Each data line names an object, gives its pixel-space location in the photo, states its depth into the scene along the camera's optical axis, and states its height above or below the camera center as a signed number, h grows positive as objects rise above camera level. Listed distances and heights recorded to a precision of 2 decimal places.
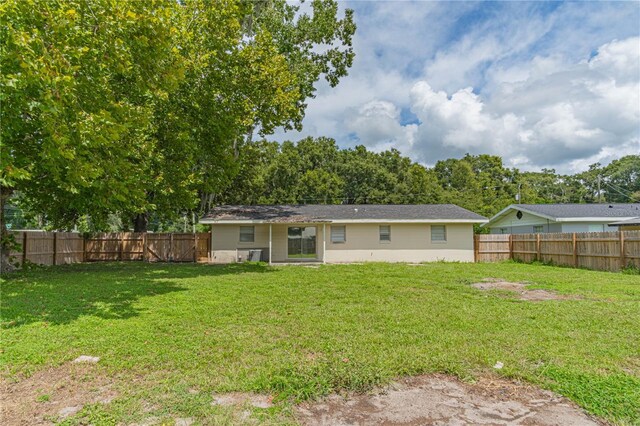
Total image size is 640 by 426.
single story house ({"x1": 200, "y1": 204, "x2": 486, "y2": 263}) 17.55 -0.20
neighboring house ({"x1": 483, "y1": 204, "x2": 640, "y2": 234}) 18.45 +0.82
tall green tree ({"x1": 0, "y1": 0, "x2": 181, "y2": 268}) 5.91 +2.86
